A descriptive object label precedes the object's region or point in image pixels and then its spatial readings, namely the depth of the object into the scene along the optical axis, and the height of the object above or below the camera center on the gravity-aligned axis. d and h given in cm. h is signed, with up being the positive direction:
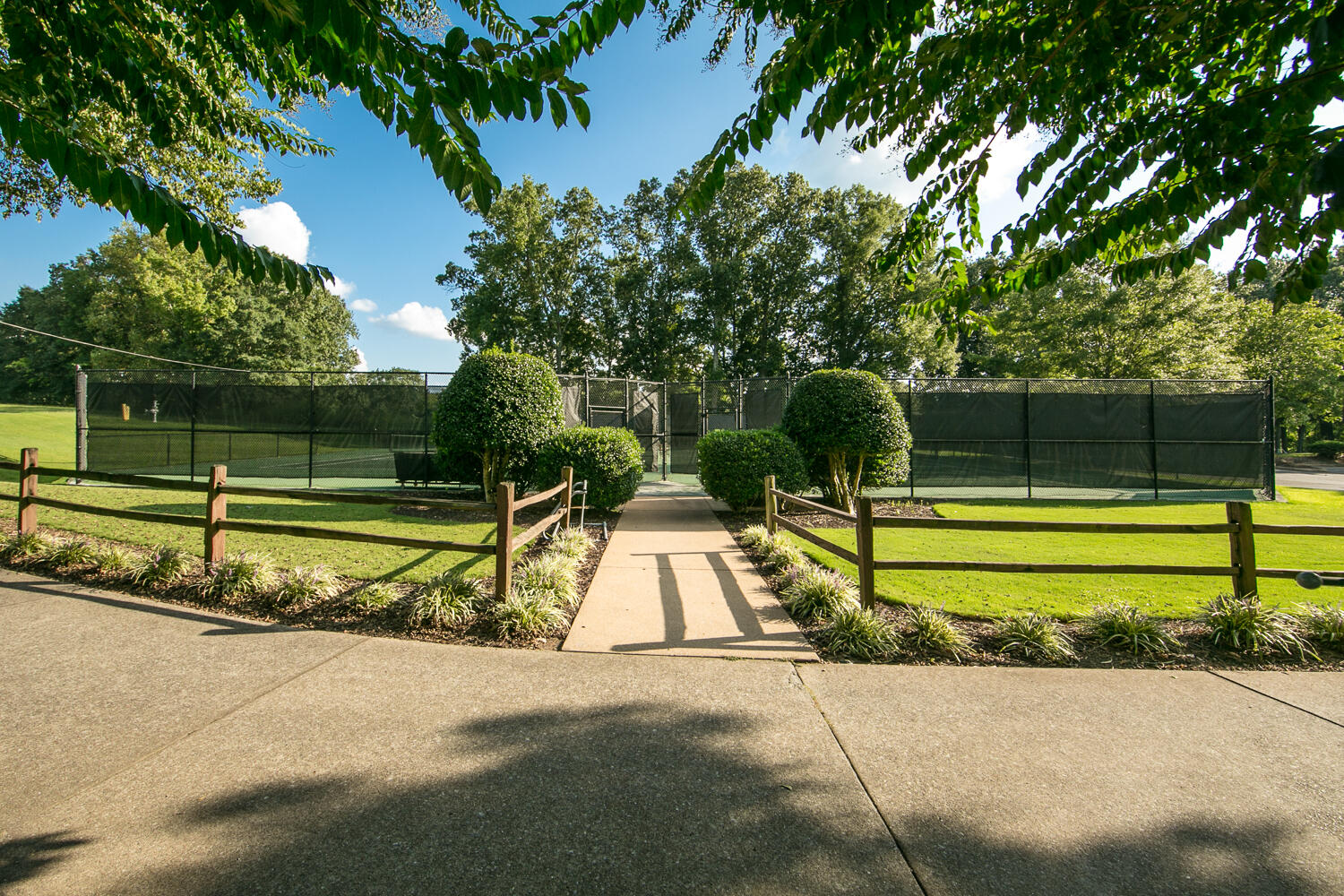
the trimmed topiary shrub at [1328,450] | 3247 +52
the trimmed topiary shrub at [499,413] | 831 +79
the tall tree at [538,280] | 2545 +902
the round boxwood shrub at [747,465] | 835 -4
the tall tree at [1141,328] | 1669 +426
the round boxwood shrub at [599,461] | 814 +3
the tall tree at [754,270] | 2461 +873
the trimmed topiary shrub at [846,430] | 856 +50
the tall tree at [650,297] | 2614 +810
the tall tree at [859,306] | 2362 +706
